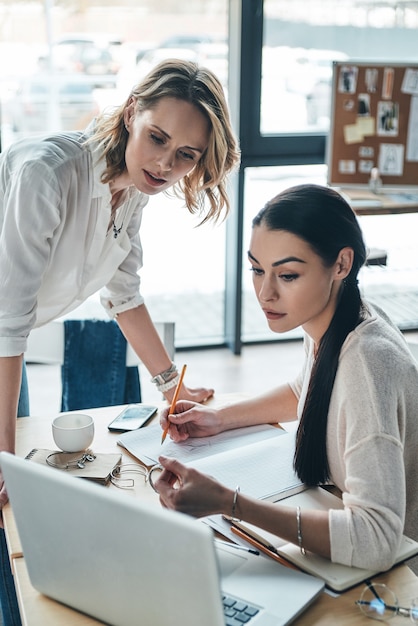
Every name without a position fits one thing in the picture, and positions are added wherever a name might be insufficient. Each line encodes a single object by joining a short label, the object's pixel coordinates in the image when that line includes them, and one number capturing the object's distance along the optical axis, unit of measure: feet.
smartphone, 5.28
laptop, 2.80
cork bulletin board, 11.46
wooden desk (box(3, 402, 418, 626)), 3.43
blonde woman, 4.81
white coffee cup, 4.77
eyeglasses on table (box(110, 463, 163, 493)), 4.58
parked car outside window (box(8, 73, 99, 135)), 11.23
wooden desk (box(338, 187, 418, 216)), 10.80
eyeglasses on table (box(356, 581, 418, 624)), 3.44
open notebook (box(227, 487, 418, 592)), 3.61
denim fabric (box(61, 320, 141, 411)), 6.54
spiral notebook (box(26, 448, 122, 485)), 4.56
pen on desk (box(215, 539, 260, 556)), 3.84
